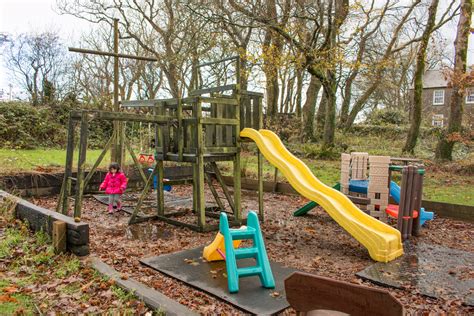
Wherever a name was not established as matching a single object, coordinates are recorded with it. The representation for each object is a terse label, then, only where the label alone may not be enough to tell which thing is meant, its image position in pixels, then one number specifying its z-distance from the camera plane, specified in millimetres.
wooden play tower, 6293
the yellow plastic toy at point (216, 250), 4793
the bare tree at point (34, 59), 22625
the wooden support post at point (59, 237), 4734
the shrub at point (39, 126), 15924
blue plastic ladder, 4027
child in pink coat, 7730
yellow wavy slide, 5117
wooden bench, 1770
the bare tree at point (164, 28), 18359
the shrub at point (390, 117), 24609
